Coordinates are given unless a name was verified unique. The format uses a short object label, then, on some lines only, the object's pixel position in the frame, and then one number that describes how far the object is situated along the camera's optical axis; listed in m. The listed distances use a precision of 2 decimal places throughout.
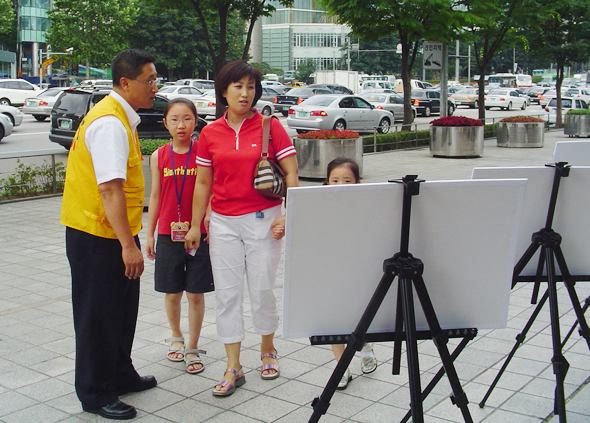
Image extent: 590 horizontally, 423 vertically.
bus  69.06
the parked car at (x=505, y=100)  46.94
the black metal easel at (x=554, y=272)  3.44
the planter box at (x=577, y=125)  24.02
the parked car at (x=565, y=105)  31.02
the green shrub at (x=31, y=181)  11.70
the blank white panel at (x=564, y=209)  3.53
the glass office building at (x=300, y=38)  114.69
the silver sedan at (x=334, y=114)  23.48
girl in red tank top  4.49
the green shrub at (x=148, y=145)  10.96
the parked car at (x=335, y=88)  38.98
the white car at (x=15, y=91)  35.71
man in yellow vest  3.58
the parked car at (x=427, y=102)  39.78
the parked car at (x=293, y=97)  35.69
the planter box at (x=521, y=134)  20.50
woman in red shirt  4.02
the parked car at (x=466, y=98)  47.44
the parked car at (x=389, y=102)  34.34
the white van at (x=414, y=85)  54.56
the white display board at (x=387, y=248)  2.61
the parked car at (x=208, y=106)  31.75
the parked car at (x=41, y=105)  29.88
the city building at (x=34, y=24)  76.69
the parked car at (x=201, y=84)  44.09
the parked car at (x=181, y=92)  34.97
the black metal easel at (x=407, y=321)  2.61
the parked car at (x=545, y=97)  53.23
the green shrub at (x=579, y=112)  23.95
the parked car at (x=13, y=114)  23.59
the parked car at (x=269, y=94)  38.72
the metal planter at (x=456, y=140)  17.94
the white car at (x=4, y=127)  20.70
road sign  20.62
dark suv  17.31
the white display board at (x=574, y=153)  4.59
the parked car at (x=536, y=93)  56.41
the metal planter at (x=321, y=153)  13.43
